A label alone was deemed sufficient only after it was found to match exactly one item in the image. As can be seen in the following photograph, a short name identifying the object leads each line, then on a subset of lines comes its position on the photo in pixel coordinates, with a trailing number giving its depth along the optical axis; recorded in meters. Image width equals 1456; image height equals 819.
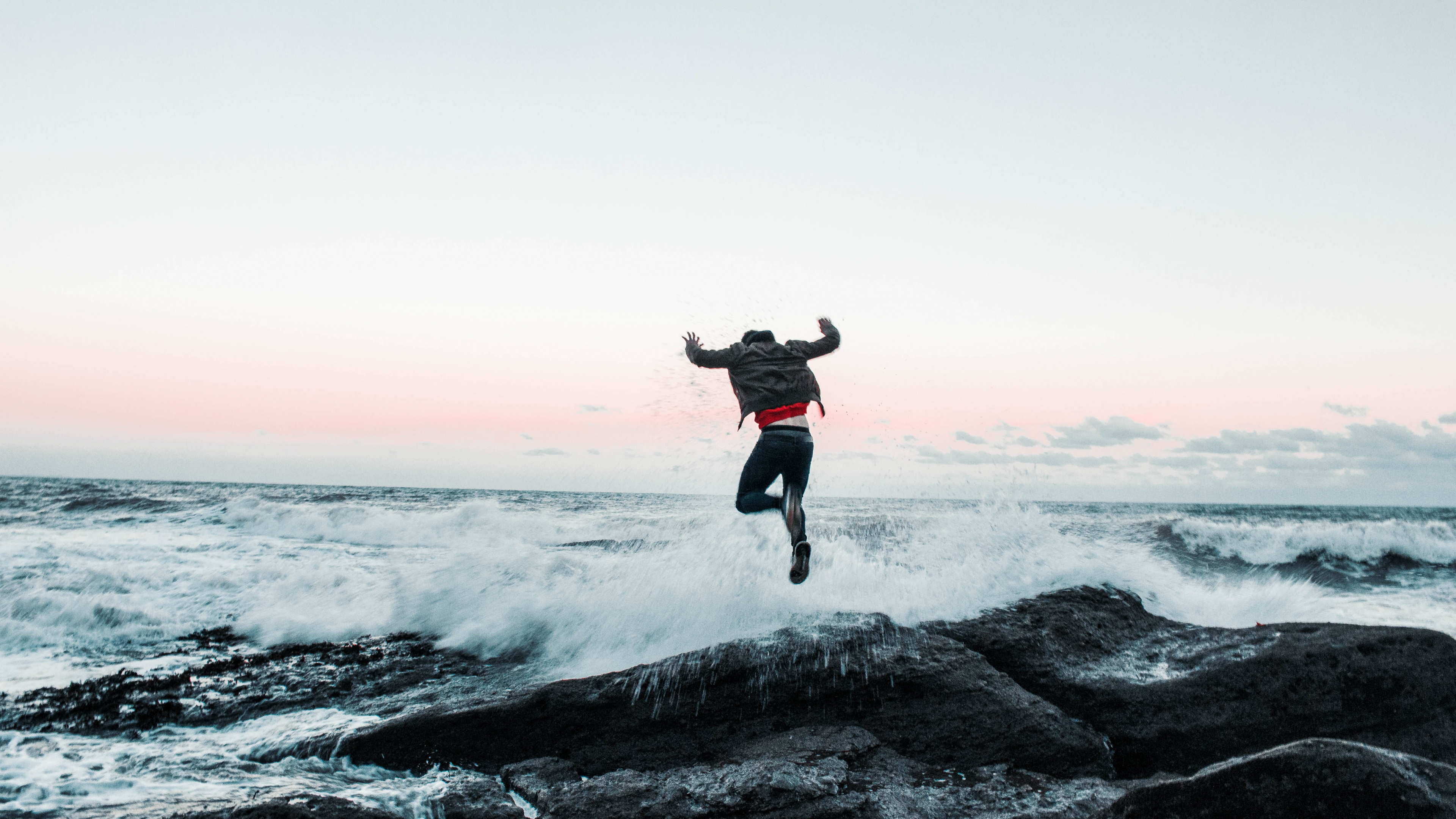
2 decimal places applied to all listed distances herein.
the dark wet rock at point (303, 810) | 2.72
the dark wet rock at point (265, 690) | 4.54
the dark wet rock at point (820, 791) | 2.97
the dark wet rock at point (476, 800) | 3.18
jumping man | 5.18
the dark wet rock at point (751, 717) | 3.75
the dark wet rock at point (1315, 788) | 2.10
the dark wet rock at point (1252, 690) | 3.86
